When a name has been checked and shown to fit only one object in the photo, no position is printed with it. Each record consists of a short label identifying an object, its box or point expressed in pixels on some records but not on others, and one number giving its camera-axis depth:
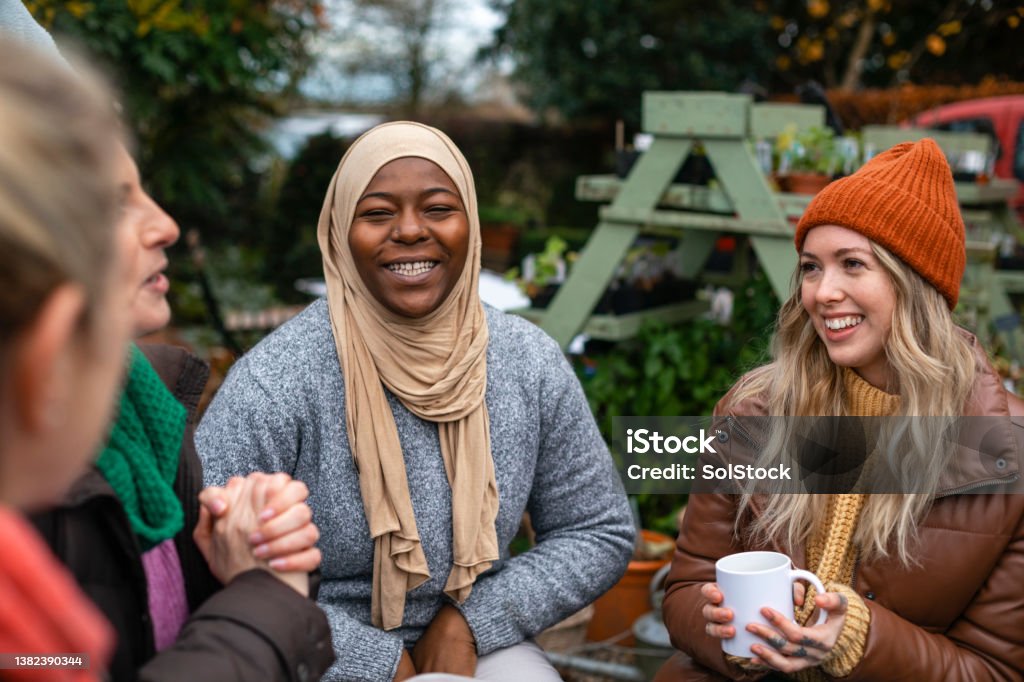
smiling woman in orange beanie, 1.95
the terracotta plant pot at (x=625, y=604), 3.55
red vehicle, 9.04
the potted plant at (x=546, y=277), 4.25
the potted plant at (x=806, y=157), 3.85
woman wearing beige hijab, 2.20
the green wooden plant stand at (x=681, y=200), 3.57
